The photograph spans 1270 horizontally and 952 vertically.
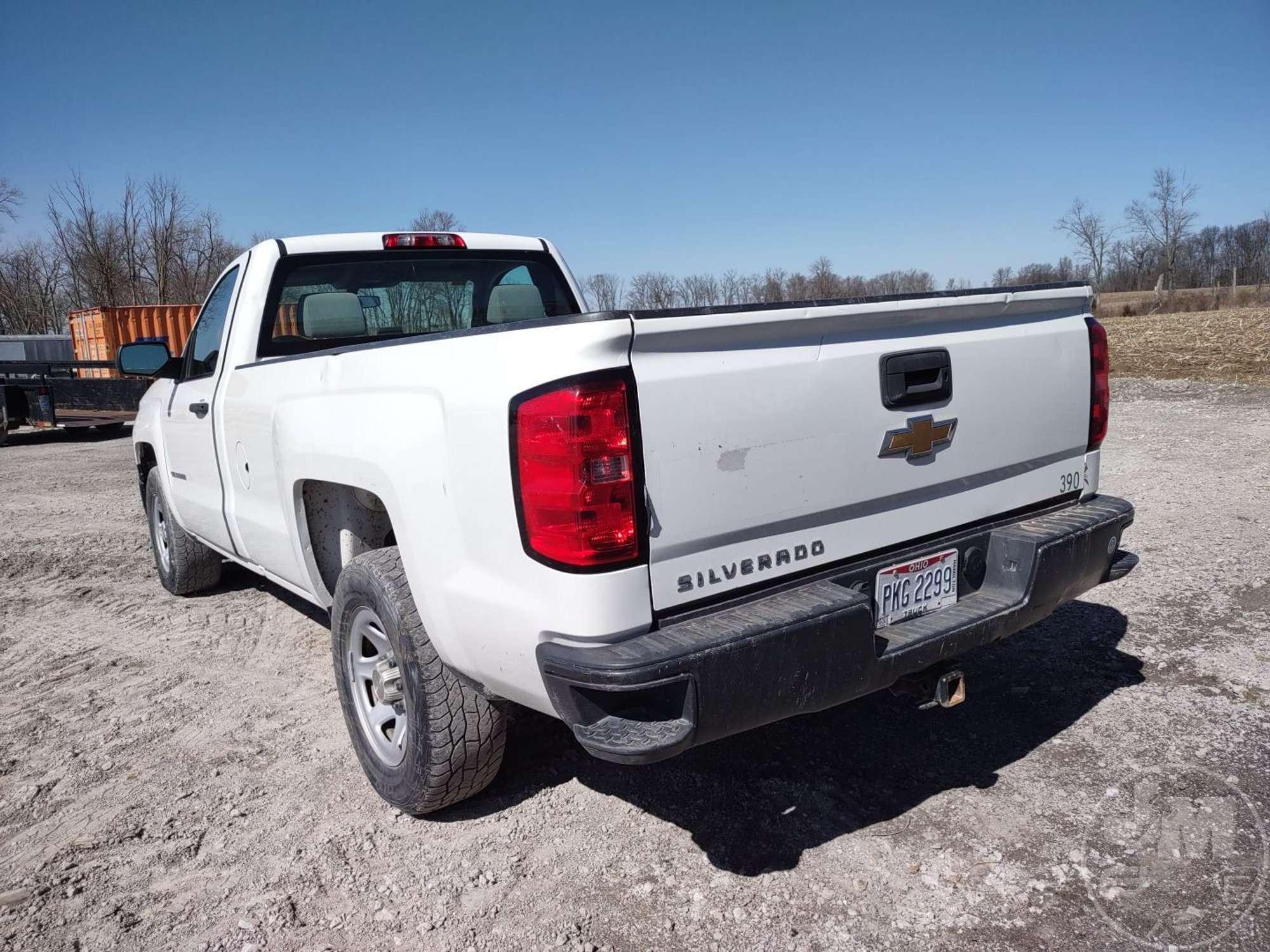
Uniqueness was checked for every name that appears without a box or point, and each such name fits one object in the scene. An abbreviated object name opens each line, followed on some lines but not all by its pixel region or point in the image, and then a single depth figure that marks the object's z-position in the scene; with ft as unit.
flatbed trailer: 45.65
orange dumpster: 76.89
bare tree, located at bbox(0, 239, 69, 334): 162.91
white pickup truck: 7.11
